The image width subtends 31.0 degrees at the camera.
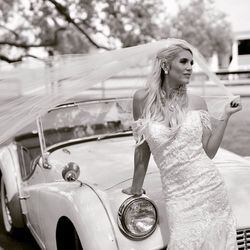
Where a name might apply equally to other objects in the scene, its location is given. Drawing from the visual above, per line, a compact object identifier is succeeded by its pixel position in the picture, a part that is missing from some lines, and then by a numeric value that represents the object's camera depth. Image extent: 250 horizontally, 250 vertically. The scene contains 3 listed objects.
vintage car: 2.55
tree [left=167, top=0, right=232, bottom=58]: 28.92
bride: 2.38
